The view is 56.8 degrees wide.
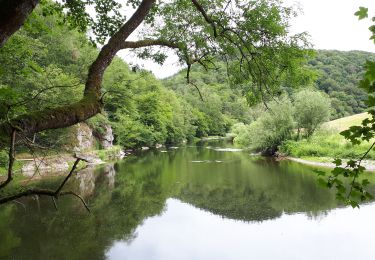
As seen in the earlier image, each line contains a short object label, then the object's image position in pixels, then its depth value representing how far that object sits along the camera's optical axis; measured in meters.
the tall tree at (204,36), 3.75
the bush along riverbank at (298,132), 33.47
